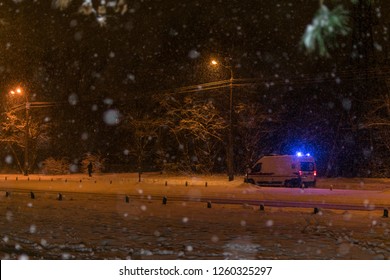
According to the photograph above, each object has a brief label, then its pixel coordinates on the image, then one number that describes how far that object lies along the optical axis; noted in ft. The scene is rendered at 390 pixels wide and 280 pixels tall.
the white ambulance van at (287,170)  84.28
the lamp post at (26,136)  144.25
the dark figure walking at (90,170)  133.69
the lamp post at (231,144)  98.68
